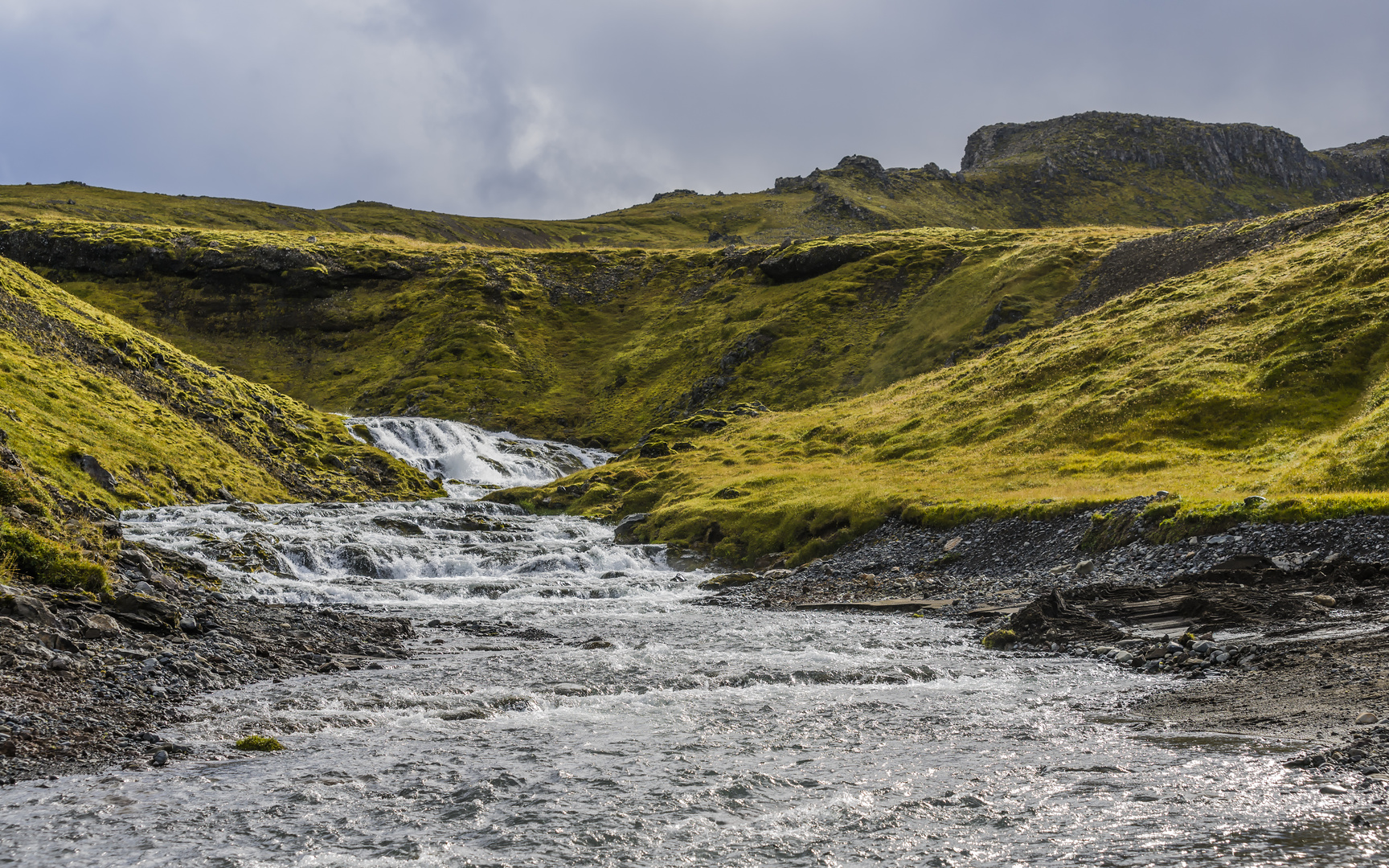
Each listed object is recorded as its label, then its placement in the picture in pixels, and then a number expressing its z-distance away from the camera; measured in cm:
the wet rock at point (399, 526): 4756
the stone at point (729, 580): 4016
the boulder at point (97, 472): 4231
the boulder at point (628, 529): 5350
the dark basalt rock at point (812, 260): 13112
